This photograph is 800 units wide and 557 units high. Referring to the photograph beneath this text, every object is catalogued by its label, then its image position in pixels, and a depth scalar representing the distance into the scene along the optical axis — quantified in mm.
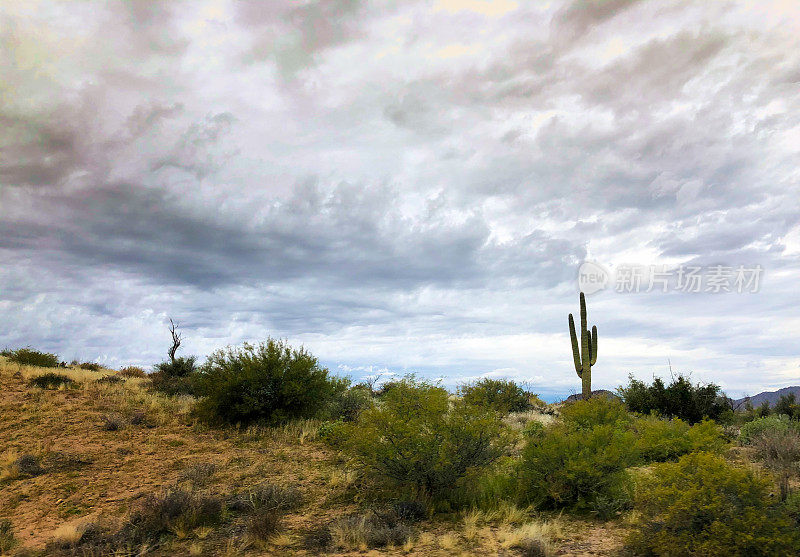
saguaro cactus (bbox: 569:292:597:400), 23969
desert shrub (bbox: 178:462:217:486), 10977
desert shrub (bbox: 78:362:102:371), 29491
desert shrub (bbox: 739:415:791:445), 15865
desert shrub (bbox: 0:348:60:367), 26359
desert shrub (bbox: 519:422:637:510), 9266
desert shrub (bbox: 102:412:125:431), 15188
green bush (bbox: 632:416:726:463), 12500
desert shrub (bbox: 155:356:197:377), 27547
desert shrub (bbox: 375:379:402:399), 25984
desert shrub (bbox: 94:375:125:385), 21741
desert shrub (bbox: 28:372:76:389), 19875
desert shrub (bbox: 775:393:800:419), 20967
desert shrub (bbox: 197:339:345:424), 15934
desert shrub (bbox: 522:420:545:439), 14345
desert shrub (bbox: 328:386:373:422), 17391
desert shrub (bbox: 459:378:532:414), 23031
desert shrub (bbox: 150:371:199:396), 21423
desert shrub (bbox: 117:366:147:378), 26631
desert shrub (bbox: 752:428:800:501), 10867
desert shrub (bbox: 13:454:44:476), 11943
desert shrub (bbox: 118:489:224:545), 8374
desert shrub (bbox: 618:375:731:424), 21891
